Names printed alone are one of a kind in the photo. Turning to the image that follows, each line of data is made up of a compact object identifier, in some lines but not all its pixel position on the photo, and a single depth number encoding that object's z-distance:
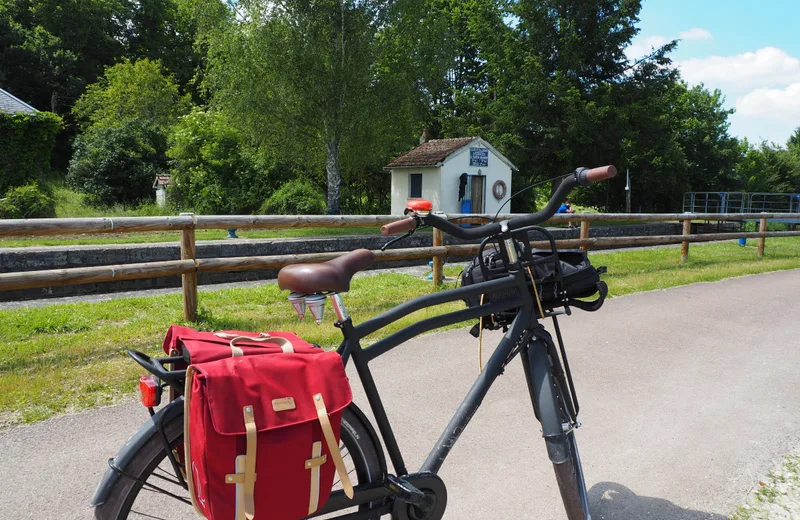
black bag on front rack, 2.49
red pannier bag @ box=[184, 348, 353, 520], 1.67
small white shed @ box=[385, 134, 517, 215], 24.00
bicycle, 1.85
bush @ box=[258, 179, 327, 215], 25.64
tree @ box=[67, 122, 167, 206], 28.05
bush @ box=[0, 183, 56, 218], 20.47
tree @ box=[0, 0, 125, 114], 41.62
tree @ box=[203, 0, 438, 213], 21.88
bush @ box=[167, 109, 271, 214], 26.95
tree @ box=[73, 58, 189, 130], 33.88
